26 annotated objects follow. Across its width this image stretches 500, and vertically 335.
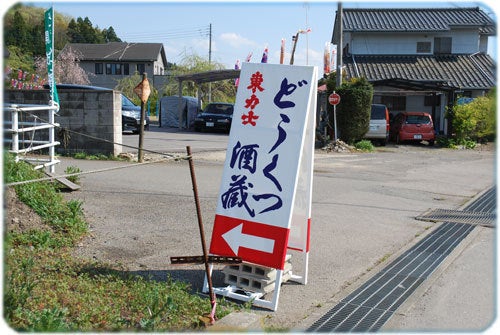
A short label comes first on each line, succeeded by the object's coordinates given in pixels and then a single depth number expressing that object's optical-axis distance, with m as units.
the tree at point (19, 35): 39.25
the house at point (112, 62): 52.94
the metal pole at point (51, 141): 8.98
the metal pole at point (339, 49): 20.61
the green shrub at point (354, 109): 20.50
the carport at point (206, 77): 25.36
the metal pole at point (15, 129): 7.99
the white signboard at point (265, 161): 4.92
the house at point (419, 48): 28.08
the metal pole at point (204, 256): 4.52
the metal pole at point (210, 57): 40.85
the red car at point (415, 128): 22.72
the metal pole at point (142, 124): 11.88
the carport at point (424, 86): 24.27
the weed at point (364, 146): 20.61
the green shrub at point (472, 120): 23.05
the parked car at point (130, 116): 20.16
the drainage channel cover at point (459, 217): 9.05
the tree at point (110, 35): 76.28
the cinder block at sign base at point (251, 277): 5.00
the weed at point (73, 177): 8.42
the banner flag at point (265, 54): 20.44
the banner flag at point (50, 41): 9.05
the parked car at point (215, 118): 24.94
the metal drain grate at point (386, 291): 4.57
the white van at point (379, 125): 22.14
